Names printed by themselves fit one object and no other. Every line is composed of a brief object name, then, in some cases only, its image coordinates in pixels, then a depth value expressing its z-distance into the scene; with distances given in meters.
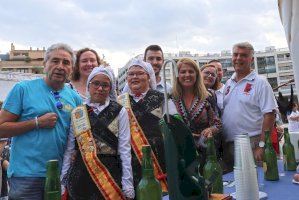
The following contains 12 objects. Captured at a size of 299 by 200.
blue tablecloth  1.68
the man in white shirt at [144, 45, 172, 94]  3.59
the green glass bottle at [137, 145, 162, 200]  1.30
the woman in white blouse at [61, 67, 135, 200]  2.06
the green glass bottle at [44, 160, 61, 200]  1.17
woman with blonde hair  2.84
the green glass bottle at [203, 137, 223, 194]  1.70
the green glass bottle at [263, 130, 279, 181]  2.09
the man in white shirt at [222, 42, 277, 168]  3.09
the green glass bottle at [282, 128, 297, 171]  2.35
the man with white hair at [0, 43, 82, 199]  2.10
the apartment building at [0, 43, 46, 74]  68.44
